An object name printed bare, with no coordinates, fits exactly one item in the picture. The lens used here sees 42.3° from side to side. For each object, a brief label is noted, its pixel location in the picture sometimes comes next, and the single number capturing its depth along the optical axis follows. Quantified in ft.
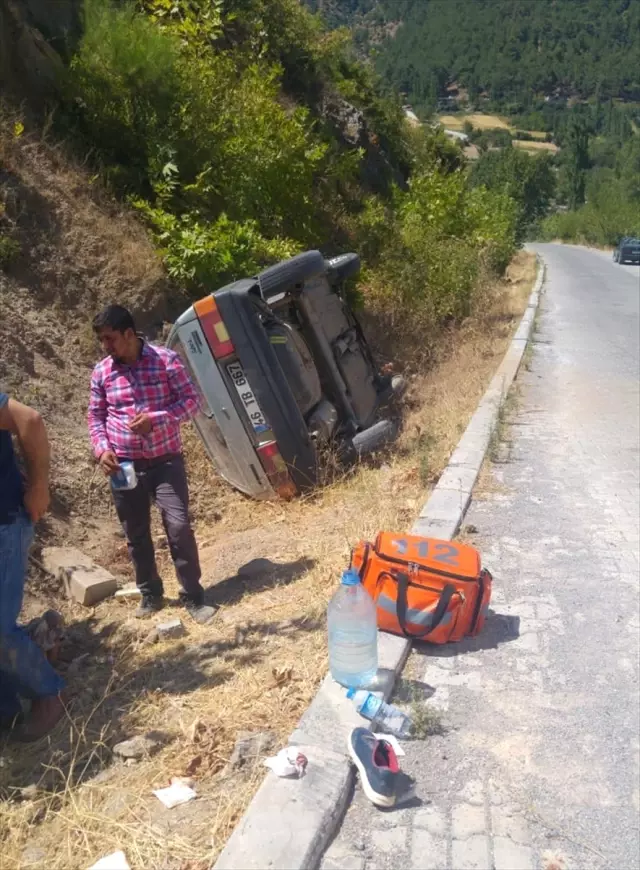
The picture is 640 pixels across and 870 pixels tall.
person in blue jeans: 10.59
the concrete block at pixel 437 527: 17.01
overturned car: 20.71
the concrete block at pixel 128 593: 16.29
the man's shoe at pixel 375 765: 9.75
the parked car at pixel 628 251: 118.42
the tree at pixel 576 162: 307.17
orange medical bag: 12.86
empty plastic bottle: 10.96
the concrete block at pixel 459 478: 20.15
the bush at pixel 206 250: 27.12
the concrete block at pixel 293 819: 8.53
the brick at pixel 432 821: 9.44
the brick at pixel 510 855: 8.95
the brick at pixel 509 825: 9.40
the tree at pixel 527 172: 211.61
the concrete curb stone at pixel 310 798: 8.58
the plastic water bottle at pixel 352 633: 11.66
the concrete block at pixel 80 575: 16.19
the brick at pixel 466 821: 9.43
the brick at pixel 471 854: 8.95
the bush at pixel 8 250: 23.31
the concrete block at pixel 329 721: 10.49
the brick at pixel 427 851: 8.94
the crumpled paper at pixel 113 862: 8.61
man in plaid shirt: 14.48
